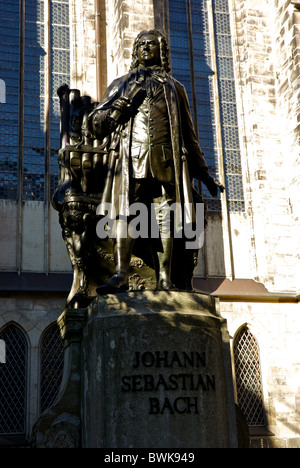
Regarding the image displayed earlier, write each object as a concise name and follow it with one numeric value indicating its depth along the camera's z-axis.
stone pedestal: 4.47
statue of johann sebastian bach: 5.37
